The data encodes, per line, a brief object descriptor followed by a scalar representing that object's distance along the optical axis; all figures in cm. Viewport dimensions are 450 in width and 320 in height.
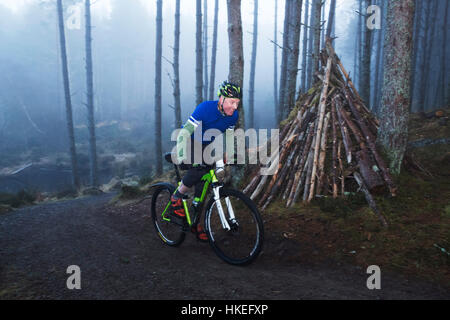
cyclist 422
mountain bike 388
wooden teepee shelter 504
